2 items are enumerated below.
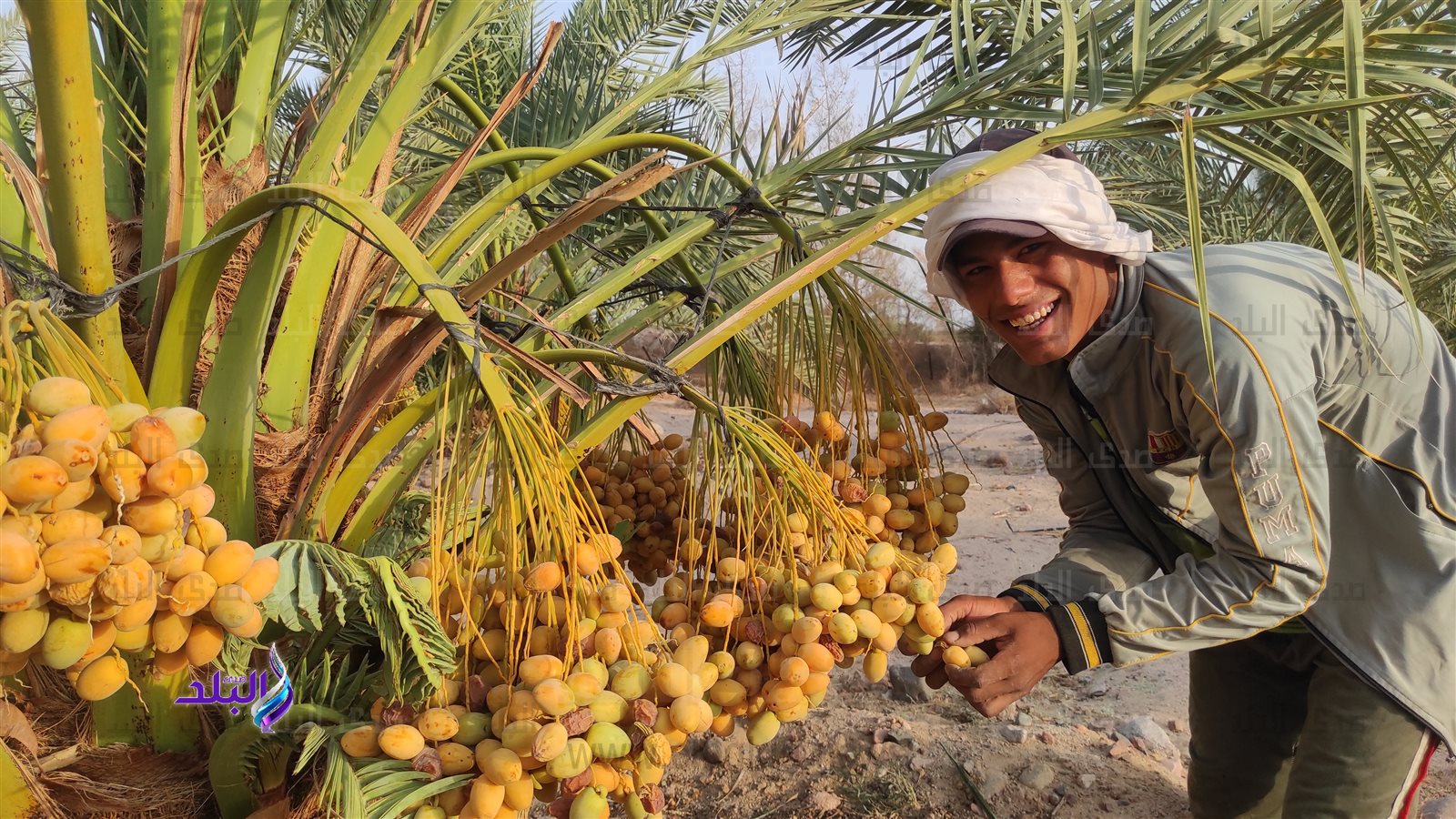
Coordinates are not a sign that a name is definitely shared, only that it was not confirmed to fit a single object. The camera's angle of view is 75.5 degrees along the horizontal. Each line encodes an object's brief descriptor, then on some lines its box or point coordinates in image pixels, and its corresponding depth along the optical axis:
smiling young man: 1.39
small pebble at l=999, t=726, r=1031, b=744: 2.78
